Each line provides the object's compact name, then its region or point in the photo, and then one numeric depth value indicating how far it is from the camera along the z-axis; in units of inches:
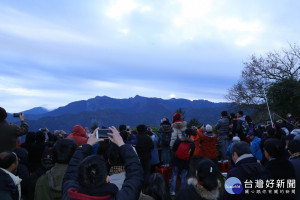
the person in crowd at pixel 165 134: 336.2
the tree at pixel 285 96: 872.3
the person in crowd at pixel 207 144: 337.6
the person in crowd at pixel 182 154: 276.4
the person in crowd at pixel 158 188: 126.6
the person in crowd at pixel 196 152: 270.9
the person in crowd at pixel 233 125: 380.8
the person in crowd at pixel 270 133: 287.1
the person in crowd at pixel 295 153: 146.9
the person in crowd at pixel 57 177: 130.6
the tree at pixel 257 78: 1039.6
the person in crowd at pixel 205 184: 104.8
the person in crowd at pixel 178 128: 319.6
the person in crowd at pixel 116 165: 111.8
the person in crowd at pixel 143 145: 292.2
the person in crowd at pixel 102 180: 82.7
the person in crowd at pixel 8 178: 117.5
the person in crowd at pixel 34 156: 225.3
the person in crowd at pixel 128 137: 269.3
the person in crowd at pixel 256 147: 294.6
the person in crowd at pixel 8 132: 191.2
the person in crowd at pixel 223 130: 390.6
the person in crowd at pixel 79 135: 200.2
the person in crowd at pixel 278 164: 138.5
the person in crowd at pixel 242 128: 370.3
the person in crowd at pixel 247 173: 135.2
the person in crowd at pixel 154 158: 314.0
